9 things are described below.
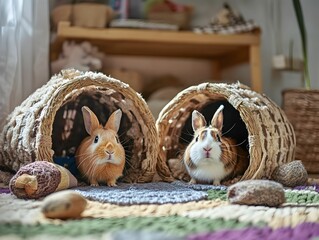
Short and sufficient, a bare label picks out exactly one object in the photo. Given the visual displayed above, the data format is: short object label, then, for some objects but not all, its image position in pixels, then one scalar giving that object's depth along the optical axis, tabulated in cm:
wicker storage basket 173
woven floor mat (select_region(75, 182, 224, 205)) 101
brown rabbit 121
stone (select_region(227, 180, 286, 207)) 96
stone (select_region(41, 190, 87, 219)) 81
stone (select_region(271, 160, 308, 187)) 128
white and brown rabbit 126
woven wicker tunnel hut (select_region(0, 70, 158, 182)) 119
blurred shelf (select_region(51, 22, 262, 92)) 185
